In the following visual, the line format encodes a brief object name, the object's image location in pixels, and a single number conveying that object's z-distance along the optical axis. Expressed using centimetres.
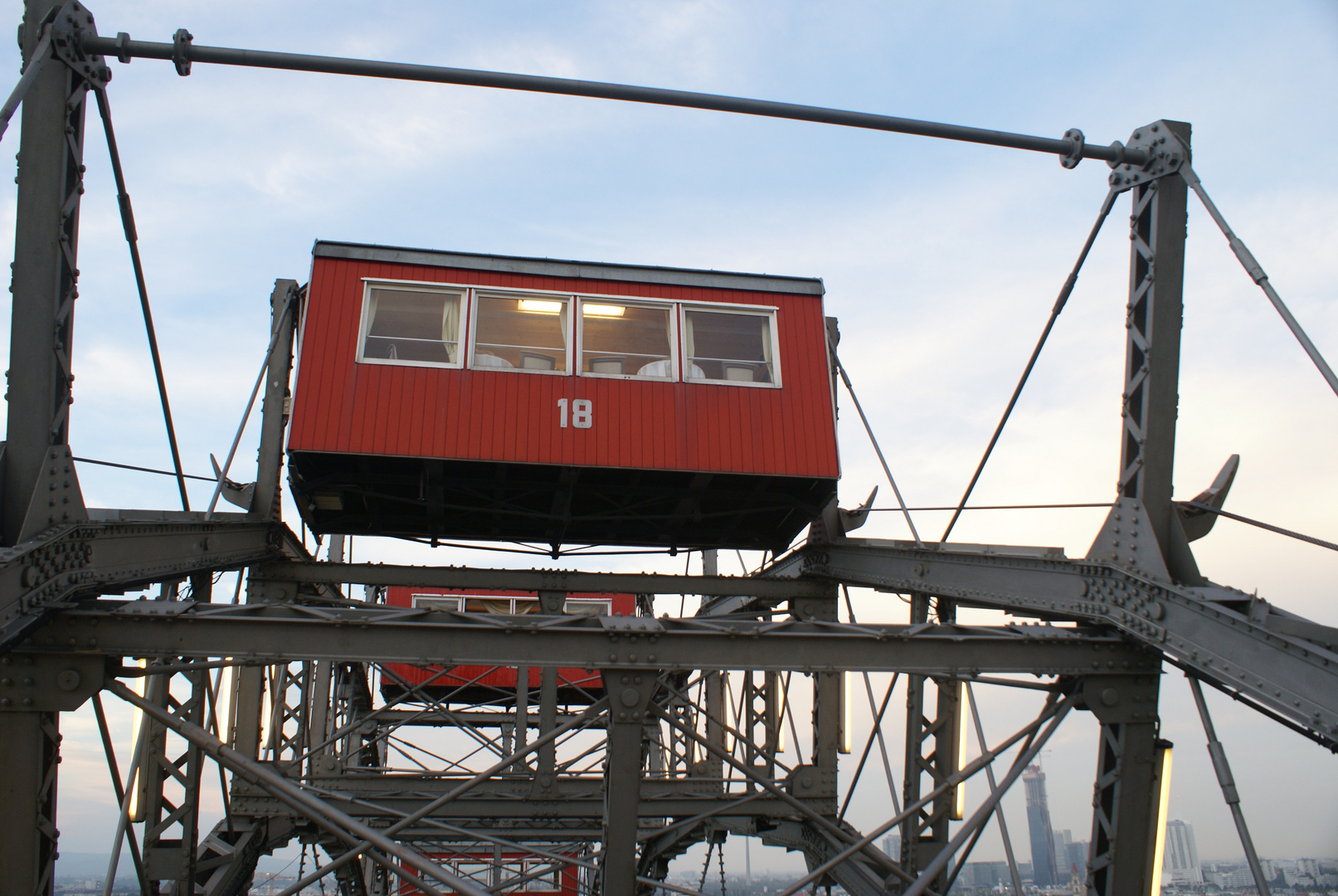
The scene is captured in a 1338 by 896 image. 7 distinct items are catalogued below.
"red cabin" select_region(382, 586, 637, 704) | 3055
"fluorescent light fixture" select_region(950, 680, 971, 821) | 1220
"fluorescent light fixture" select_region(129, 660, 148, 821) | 1120
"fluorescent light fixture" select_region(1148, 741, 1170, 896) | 933
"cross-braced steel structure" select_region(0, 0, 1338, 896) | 837
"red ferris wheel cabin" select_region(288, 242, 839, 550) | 1320
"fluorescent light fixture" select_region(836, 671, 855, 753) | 1579
